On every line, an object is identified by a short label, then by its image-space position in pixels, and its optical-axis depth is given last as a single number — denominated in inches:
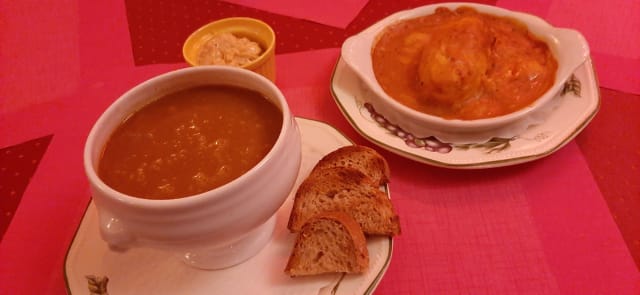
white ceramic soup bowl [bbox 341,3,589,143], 15.3
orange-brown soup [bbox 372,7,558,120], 16.8
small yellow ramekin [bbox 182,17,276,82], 17.4
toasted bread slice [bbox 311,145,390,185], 13.1
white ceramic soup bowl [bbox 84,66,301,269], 9.1
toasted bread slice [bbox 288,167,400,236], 12.1
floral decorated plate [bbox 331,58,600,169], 14.4
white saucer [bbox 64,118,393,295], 10.9
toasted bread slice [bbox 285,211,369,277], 10.7
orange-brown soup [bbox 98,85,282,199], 10.0
